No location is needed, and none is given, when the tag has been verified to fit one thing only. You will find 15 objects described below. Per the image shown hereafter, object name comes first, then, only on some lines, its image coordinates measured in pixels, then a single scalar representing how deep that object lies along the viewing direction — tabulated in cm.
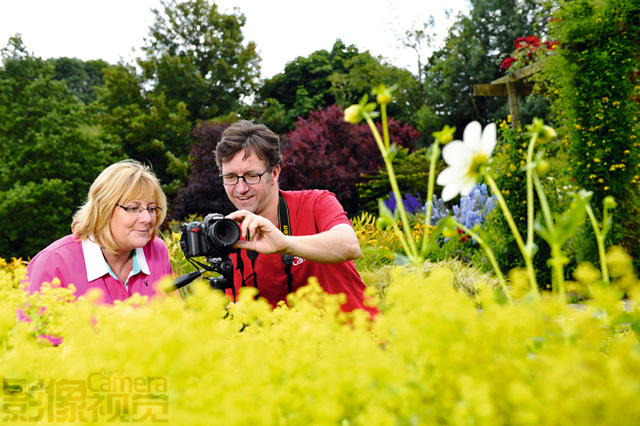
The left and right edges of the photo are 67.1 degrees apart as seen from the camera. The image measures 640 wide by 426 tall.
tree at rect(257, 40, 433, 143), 1903
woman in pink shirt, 235
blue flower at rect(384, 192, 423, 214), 900
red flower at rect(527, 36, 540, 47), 864
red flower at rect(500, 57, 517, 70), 931
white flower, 84
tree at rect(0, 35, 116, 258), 1184
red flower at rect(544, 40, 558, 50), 660
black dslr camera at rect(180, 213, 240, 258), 206
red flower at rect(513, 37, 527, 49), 866
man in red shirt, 259
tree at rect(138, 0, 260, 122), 1848
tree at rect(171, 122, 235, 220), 1150
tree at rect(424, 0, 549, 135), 2048
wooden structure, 883
